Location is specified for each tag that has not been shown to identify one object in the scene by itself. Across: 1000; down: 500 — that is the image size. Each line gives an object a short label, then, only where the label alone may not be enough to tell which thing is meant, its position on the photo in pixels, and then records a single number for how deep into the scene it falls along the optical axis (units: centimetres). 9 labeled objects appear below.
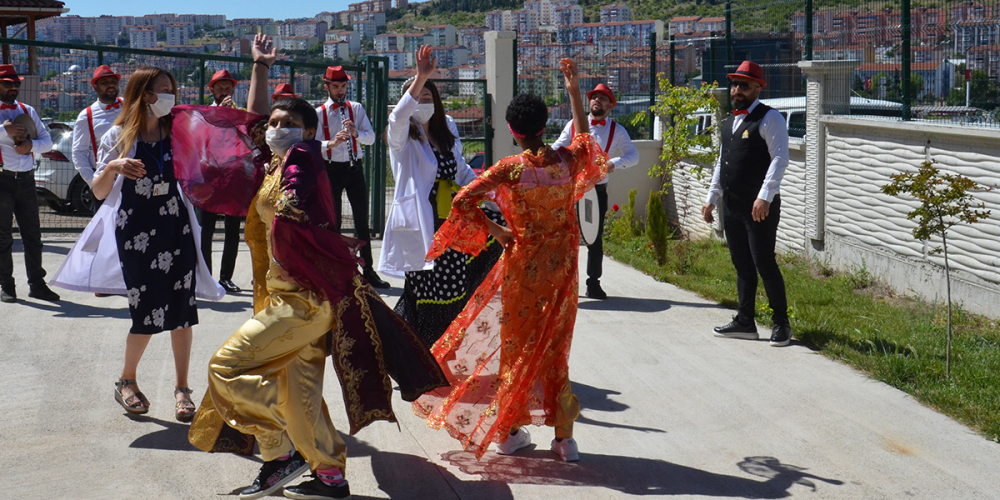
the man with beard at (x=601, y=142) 860
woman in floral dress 521
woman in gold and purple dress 401
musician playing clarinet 892
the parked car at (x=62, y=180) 1323
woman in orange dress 465
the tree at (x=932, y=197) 595
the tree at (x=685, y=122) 1132
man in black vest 683
